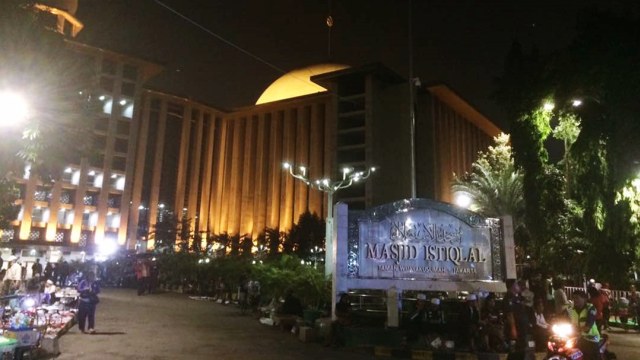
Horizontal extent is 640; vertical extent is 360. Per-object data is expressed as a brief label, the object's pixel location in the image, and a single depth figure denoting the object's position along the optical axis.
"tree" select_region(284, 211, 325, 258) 42.84
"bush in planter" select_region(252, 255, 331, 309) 14.79
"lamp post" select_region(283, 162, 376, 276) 16.23
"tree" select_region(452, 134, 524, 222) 34.66
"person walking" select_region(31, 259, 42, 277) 22.85
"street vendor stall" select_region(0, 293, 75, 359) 8.14
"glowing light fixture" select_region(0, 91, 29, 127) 8.62
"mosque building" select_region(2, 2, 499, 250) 53.28
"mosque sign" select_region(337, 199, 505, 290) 12.72
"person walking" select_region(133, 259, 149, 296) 25.90
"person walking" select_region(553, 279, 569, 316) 13.98
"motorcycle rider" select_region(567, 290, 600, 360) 7.94
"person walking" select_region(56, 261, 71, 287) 28.15
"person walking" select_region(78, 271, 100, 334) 12.33
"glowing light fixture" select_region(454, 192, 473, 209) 38.59
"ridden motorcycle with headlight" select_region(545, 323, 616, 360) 7.91
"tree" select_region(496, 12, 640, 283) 14.55
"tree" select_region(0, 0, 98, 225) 8.74
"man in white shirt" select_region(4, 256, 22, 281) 19.27
